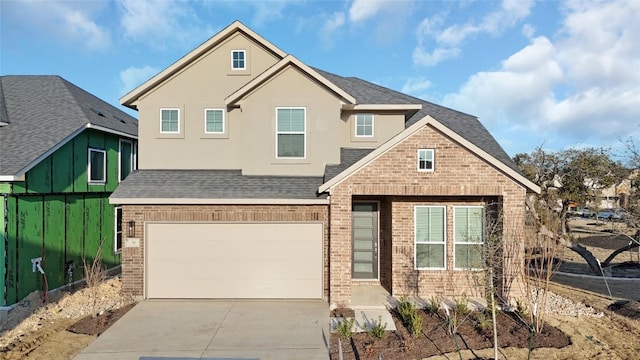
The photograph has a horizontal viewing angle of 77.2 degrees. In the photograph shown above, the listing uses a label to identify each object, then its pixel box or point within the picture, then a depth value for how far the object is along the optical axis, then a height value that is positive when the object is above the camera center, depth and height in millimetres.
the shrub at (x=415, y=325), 7781 -2744
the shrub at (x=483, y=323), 8078 -2824
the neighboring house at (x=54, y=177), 10297 +257
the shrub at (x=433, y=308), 9047 -2813
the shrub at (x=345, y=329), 7688 -2792
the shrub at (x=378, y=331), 7652 -2827
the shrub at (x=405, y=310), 8488 -2722
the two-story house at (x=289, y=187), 9711 -50
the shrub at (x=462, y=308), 8758 -2695
